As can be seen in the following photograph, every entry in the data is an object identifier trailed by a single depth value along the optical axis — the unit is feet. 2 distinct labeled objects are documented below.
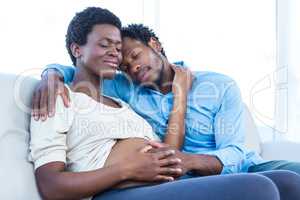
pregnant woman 7.86
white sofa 8.56
